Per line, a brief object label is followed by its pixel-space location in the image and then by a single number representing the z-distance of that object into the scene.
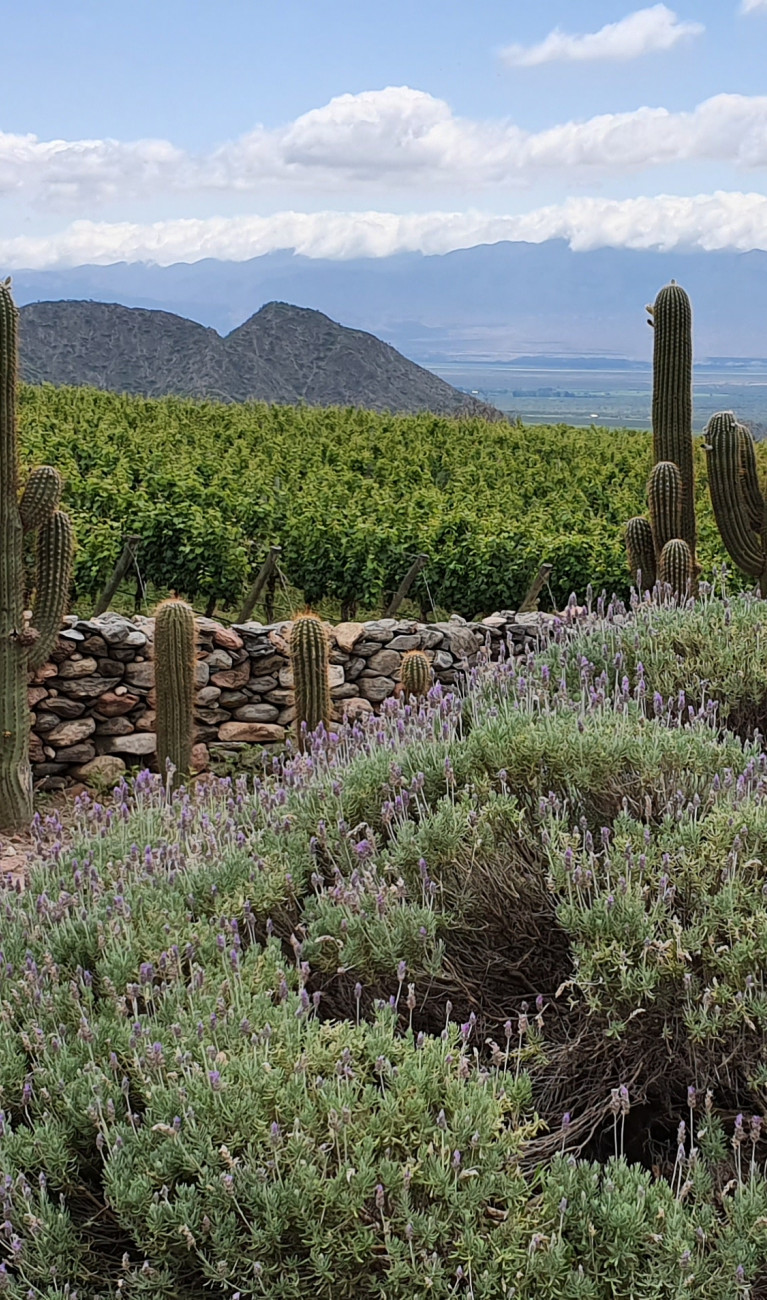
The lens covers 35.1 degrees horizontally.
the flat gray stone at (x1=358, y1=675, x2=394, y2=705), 9.72
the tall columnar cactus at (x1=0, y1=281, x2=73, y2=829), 7.20
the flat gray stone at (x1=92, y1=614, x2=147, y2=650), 8.91
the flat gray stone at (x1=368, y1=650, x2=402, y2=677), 9.71
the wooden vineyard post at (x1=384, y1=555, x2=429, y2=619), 11.06
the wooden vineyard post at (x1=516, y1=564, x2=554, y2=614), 11.37
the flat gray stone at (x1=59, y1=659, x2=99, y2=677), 8.82
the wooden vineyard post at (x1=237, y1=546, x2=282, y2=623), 10.95
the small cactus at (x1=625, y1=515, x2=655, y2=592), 9.57
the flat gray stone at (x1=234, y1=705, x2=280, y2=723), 9.53
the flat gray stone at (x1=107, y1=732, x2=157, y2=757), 9.11
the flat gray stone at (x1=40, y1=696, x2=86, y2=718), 8.83
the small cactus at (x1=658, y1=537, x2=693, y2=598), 8.83
